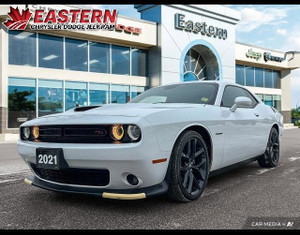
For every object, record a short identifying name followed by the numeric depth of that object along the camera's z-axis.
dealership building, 15.90
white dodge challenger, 2.57
